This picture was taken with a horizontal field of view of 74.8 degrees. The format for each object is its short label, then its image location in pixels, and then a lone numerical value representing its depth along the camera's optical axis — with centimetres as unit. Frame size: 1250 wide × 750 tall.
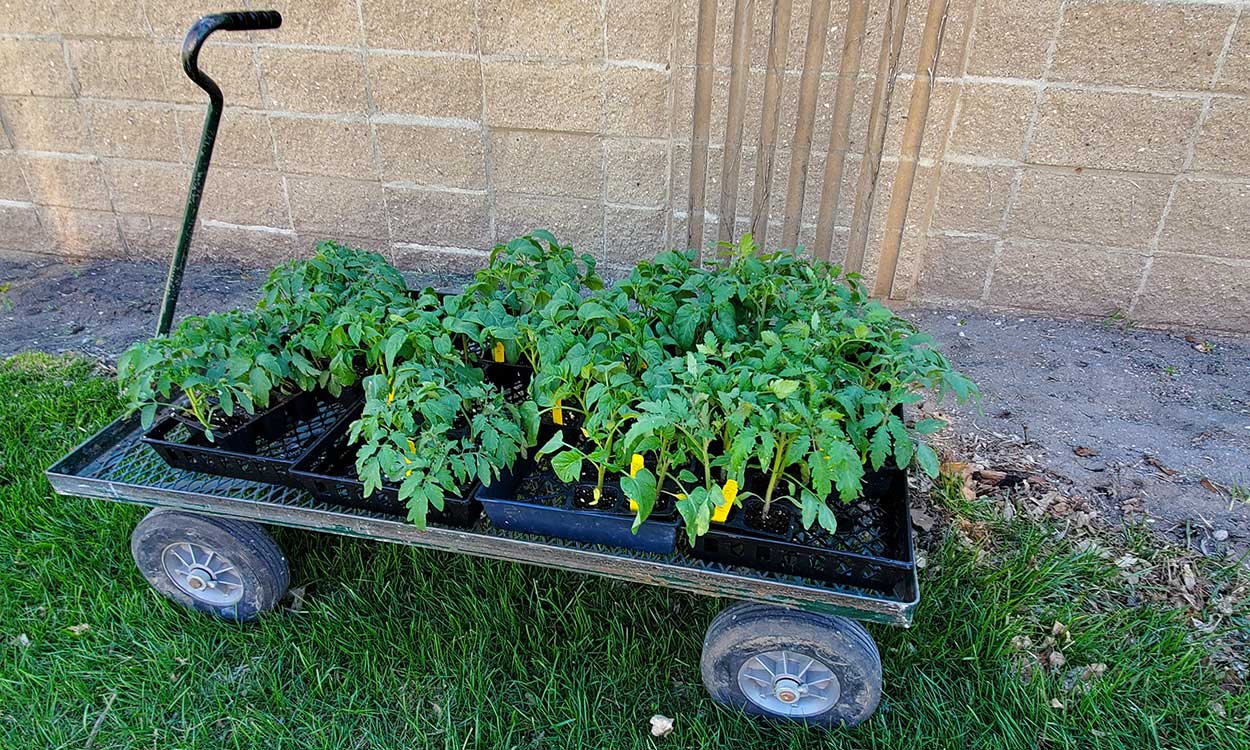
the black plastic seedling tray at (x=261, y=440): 202
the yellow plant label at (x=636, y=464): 174
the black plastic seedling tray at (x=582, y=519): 180
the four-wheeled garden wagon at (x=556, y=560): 175
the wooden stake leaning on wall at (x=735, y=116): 289
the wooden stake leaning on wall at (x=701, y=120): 293
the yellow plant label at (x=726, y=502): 169
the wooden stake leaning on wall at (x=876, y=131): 281
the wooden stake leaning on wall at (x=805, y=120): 285
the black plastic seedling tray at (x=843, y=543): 173
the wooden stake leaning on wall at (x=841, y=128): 283
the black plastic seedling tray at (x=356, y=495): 189
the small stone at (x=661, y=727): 196
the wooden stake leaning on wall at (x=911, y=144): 281
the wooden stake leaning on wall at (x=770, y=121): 286
